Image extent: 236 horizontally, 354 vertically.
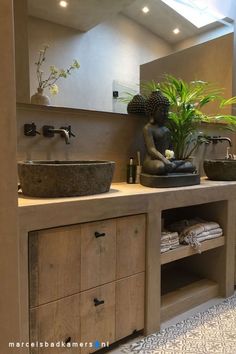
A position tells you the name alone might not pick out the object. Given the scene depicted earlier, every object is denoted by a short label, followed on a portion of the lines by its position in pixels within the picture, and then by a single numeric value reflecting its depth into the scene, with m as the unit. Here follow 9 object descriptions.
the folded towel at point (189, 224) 1.81
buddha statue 1.64
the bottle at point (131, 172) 1.80
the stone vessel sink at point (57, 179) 1.19
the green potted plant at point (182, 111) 1.84
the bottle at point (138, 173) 1.81
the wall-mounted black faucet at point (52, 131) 1.51
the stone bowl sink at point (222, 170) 2.00
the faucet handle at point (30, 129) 1.50
